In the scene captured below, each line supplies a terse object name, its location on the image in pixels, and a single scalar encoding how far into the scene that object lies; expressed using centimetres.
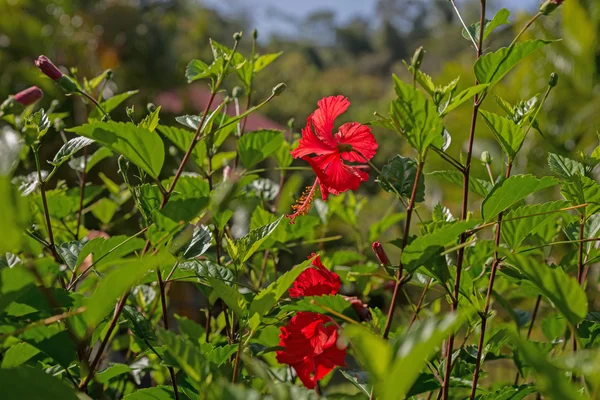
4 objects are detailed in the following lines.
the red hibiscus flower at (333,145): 74
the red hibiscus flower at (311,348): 68
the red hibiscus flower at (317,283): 72
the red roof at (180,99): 671
